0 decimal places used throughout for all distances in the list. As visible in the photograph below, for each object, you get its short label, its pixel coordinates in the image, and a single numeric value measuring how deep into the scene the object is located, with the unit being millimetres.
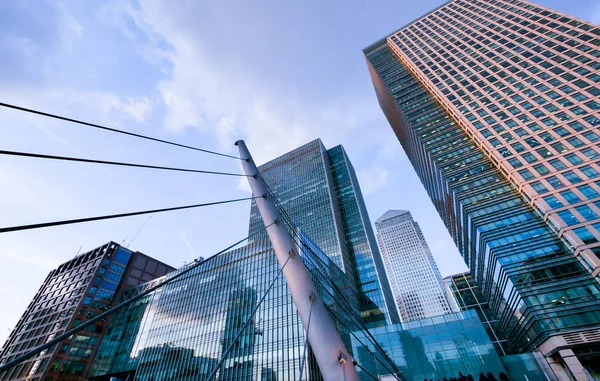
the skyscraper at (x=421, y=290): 177000
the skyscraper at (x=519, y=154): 40281
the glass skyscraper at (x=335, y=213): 89188
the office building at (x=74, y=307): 64750
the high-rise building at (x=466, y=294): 98631
